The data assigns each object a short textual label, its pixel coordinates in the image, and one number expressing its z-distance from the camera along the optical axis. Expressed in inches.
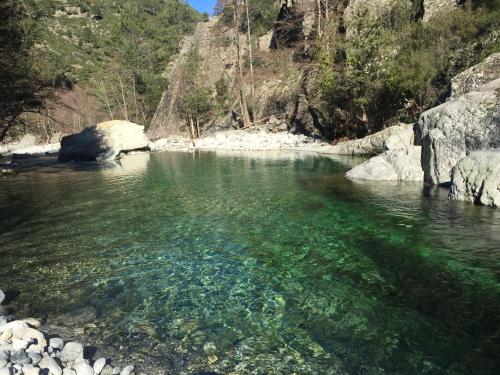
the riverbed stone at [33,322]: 206.9
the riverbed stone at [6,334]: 184.4
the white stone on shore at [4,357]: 160.2
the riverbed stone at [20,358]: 164.1
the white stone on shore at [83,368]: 164.2
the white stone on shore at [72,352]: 175.6
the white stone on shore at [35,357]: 167.2
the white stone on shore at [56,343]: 184.9
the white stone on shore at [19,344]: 175.5
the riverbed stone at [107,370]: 168.4
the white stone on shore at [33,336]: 181.3
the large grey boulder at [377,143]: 738.2
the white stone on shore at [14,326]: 189.9
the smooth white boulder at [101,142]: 1284.4
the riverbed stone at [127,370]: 167.5
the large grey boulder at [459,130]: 532.7
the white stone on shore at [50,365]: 162.7
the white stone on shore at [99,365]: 168.6
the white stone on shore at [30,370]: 154.9
